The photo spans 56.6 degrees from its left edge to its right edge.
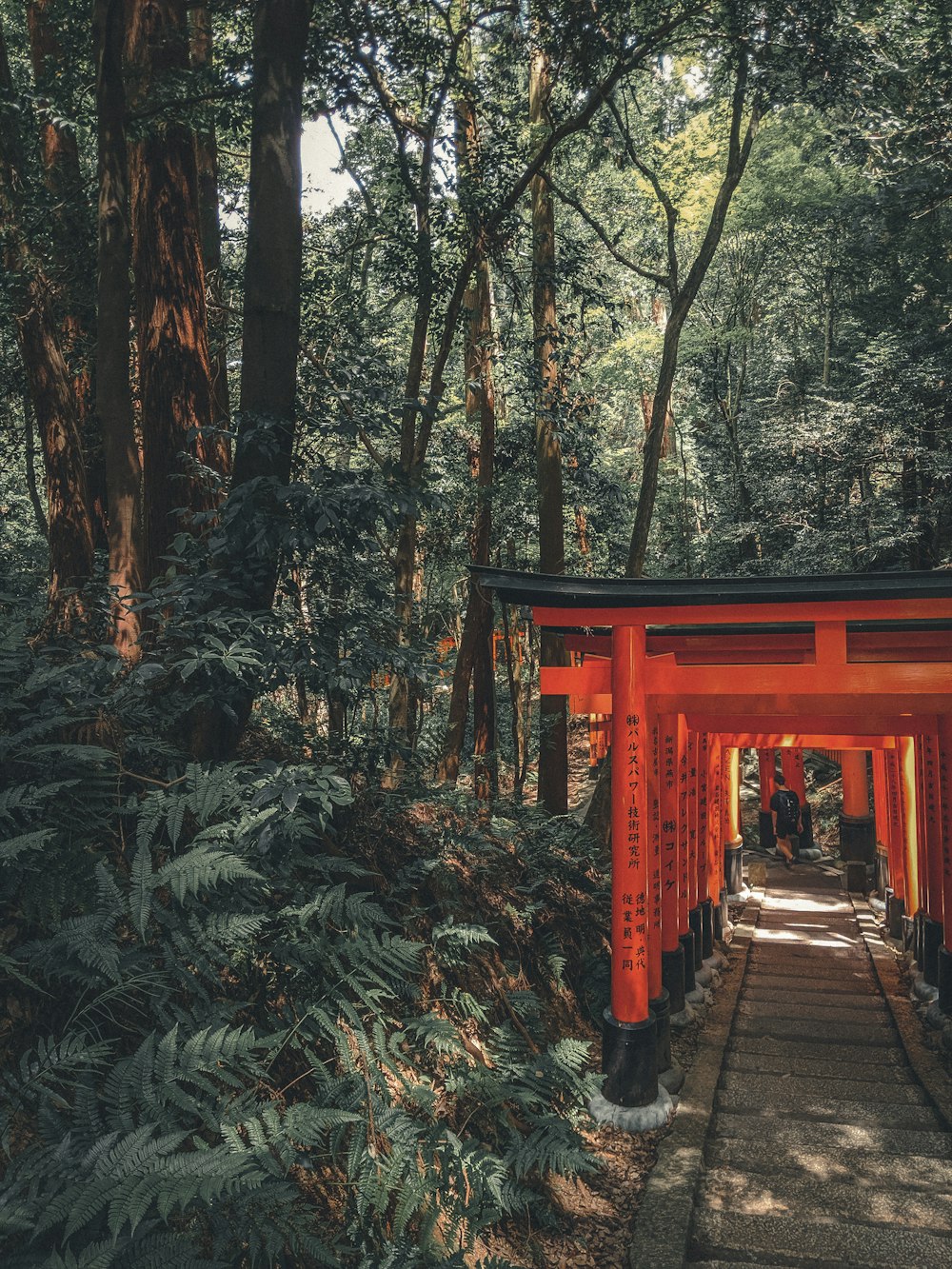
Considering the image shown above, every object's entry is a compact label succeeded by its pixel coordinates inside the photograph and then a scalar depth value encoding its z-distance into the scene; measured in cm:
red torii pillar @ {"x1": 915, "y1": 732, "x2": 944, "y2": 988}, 850
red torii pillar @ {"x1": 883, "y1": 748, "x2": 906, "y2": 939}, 1198
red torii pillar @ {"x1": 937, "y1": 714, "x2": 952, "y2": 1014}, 782
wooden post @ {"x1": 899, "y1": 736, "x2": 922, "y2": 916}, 1039
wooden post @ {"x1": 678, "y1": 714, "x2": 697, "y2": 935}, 890
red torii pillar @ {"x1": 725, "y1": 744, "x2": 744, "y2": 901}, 1596
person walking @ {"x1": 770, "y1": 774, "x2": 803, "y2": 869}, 1756
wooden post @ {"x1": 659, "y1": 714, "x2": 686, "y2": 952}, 802
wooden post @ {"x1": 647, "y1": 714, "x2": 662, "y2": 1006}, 694
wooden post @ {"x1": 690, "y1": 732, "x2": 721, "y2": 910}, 1039
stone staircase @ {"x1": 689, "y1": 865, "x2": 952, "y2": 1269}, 458
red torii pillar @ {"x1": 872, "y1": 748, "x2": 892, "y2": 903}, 1381
